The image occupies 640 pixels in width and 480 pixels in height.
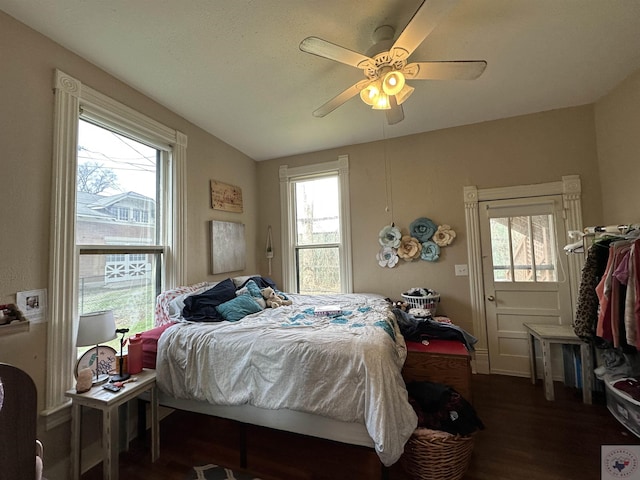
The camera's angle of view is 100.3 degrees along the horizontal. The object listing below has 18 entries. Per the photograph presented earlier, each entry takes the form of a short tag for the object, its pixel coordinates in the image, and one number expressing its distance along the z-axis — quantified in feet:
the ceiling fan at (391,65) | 4.73
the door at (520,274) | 9.14
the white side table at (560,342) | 7.58
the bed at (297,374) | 4.73
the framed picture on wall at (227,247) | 10.05
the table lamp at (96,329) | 5.16
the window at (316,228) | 11.71
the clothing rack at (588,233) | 6.57
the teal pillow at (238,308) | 7.21
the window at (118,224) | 6.35
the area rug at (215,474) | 5.36
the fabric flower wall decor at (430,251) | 10.21
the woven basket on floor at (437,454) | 4.95
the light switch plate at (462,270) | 10.01
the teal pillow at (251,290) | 8.72
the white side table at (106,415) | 4.97
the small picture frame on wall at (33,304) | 5.07
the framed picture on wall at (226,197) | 10.28
